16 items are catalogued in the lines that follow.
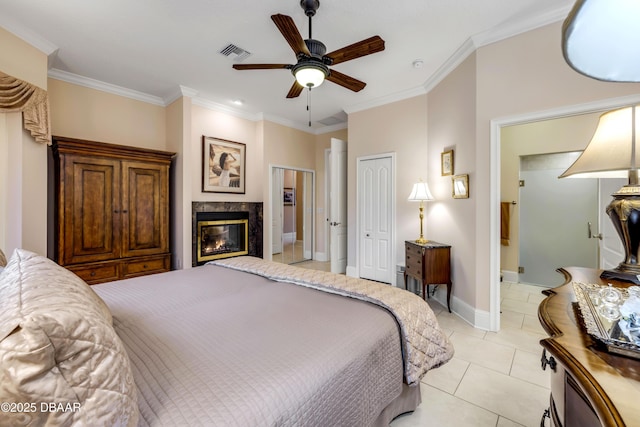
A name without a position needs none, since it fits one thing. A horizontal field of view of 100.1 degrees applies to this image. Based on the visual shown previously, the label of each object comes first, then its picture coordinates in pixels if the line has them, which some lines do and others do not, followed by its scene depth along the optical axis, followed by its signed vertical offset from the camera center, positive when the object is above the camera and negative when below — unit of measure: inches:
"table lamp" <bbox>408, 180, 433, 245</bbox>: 131.9 +8.9
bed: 20.8 -19.9
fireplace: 157.2 -2.9
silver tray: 25.9 -12.8
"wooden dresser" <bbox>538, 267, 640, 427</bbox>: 20.1 -14.1
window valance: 91.6 +38.9
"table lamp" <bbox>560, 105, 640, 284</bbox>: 40.4 +7.1
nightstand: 120.9 -24.2
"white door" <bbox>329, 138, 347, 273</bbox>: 185.6 +5.9
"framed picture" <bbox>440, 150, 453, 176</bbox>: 124.3 +23.7
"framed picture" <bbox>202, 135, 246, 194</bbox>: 165.5 +30.0
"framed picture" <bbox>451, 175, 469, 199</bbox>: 112.4 +11.2
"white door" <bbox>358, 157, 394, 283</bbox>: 161.2 -3.9
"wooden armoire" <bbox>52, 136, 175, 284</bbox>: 118.1 +1.1
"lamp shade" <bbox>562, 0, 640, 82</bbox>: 22.8 +15.9
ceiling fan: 77.9 +49.3
